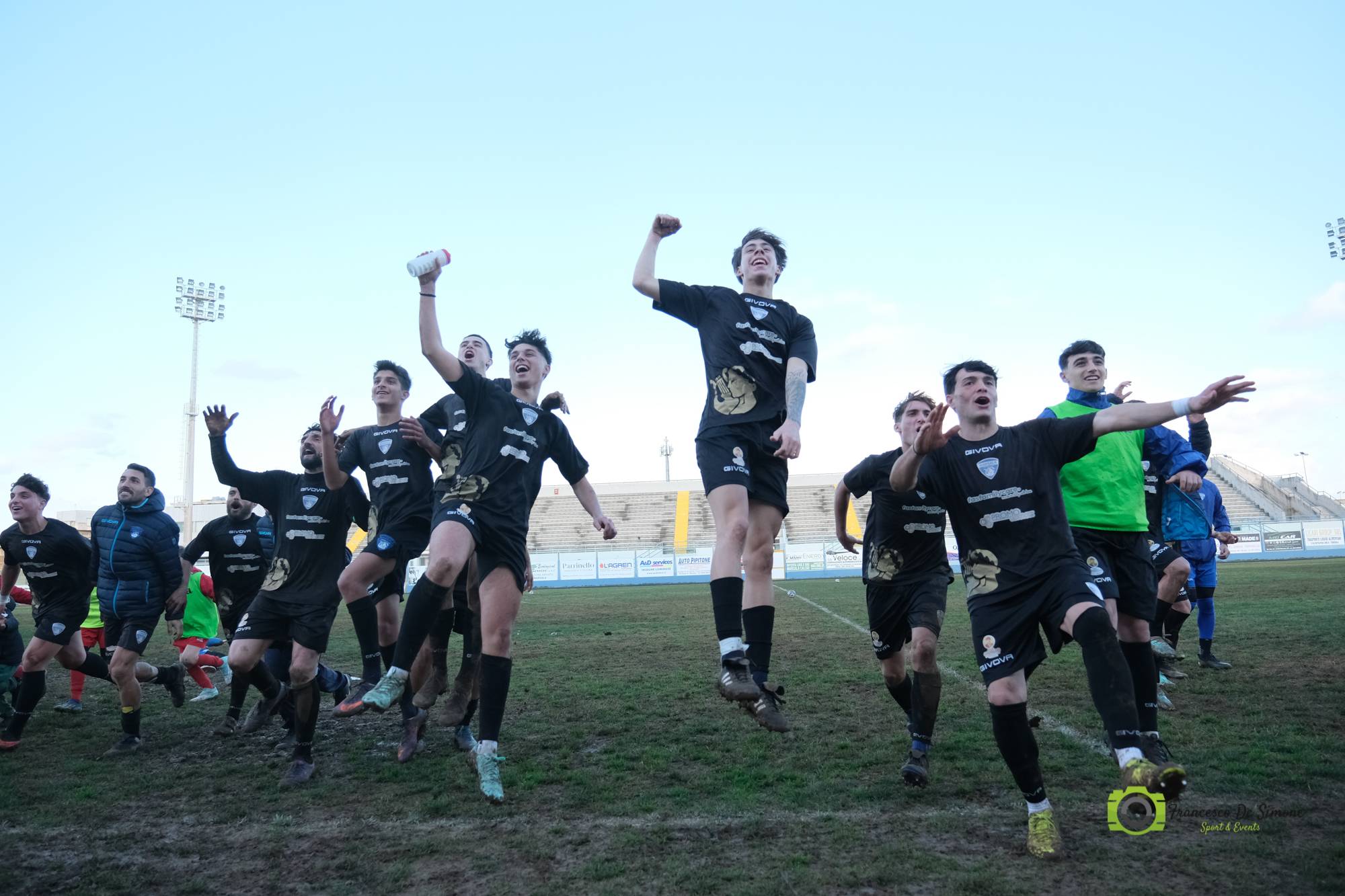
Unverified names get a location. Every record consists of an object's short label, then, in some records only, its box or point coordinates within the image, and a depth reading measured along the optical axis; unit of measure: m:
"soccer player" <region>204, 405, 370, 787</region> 5.74
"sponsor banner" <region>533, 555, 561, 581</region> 34.25
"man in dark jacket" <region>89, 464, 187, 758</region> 6.89
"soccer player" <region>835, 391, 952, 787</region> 4.89
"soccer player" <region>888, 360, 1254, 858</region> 3.48
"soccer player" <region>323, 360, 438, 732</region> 6.00
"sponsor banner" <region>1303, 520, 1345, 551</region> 30.94
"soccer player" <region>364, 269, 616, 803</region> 4.57
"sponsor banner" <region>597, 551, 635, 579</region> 34.25
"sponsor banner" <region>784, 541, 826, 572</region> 32.81
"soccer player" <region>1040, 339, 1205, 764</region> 4.80
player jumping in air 4.29
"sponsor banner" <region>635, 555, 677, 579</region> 34.06
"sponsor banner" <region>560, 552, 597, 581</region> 34.44
